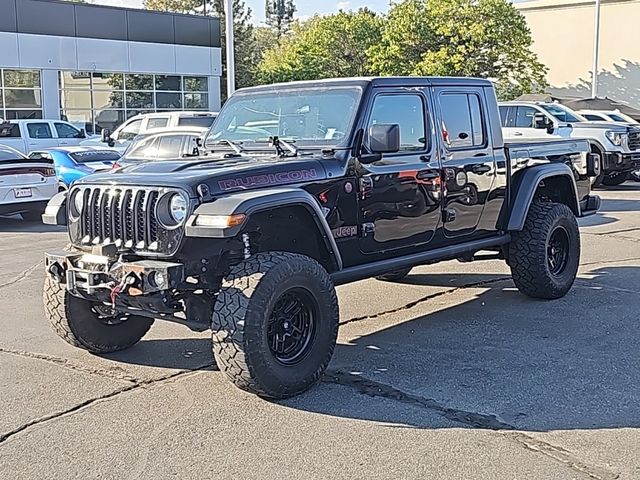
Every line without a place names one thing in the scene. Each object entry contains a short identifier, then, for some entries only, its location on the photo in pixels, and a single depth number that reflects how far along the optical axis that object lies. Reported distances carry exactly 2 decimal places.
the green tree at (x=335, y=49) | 41.06
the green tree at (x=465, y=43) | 35.66
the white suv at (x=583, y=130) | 17.75
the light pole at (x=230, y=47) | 22.99
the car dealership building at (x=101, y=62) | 29.25
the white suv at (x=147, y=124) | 17.06
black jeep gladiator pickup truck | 5.14
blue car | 14.67
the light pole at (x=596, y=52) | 33.02
